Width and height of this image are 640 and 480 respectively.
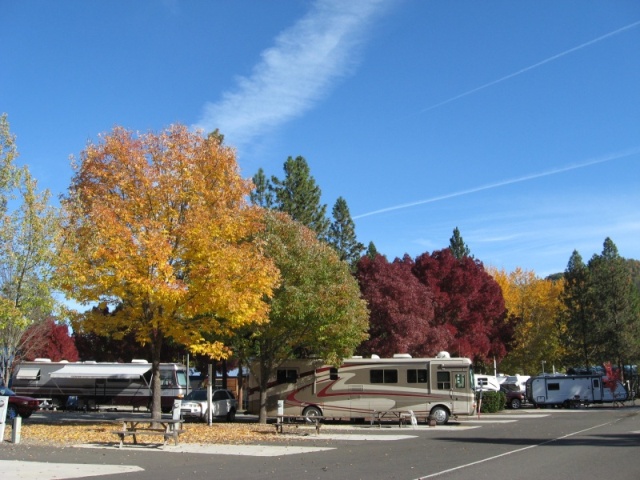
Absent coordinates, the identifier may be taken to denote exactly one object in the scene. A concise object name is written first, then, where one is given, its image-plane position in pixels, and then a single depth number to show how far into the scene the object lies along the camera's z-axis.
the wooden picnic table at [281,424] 23.21
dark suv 48.84
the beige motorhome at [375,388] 29.34
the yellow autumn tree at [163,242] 20.66
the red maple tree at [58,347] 59.06
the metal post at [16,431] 17.67
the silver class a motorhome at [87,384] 39.56
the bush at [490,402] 40.03
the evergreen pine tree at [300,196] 45.18
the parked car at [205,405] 30.20
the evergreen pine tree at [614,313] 56.47
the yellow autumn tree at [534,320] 62.75
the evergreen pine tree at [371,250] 62.79
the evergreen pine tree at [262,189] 45.05
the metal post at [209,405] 26.53
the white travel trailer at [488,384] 42.78
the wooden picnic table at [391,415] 29.06
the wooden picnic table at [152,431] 17.83
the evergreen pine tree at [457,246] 63.94
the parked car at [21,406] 26.86
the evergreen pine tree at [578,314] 57.81
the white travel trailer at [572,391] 47.62
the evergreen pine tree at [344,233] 53.59
